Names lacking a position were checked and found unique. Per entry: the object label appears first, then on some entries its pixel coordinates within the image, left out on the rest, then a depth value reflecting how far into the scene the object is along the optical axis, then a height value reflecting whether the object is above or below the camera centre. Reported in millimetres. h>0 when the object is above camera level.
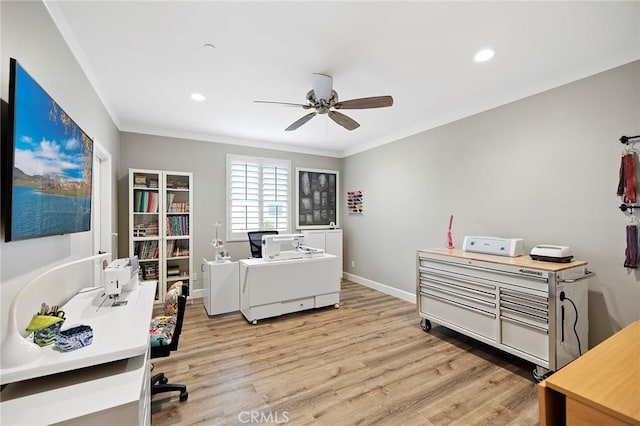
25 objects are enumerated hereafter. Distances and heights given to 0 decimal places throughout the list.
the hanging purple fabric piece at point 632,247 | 2189 -244
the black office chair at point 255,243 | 4273 -419
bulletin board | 5418 +360
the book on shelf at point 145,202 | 3926 +198
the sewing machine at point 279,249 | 3666 -440
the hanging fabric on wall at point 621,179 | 2254 +300
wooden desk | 844 -569
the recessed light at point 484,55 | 2234 +1329
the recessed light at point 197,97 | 3031 +1326
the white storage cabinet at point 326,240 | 5148 -451
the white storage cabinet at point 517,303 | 2170 -776
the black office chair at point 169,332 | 1974 -869
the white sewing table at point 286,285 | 3479 -923
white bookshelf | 3924 -146
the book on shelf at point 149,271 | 3963 -795
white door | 2889 +160
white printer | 2678 -300
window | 4746 +372
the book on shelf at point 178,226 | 4130 -151
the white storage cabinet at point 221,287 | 3660 -957
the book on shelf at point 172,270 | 4150 -825
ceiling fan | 2492 +1093
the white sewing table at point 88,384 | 986 -691
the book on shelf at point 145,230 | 3911 -202
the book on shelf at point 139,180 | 3932 +509
